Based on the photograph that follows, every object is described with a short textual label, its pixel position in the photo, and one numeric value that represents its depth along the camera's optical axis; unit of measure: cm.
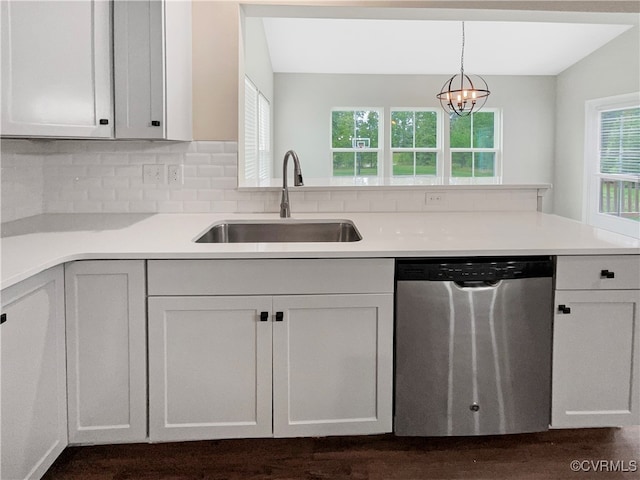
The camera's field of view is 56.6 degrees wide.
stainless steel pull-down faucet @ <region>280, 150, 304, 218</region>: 274
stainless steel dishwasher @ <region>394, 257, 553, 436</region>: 212
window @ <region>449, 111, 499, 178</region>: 891
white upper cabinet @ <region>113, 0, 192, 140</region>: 244
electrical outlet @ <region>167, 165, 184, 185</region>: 297
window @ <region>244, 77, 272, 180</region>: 550
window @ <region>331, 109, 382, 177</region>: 875
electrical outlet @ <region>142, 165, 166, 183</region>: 296
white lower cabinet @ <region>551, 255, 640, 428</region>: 216
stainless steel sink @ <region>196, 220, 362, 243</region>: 283
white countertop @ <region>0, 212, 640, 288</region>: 203
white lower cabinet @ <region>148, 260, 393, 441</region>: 208
